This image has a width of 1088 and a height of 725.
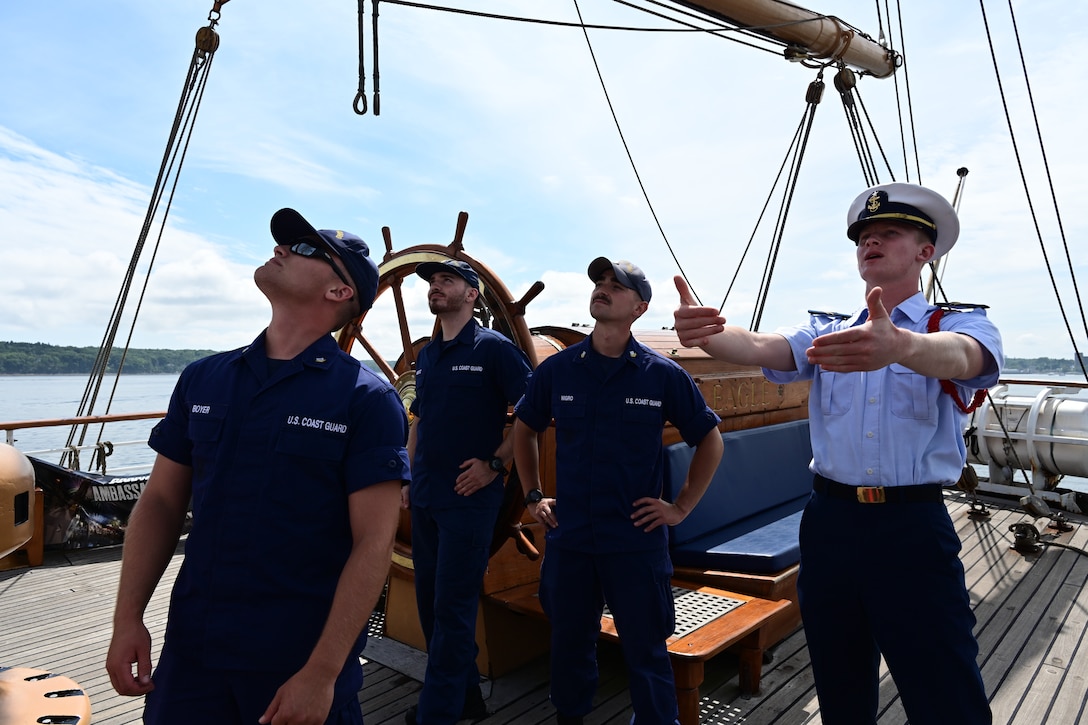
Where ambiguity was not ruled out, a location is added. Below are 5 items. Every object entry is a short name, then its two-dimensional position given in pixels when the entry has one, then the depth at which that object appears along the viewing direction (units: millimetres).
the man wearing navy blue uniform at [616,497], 2162
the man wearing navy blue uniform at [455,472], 2430
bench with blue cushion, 3242
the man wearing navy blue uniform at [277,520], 1245
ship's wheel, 2932
